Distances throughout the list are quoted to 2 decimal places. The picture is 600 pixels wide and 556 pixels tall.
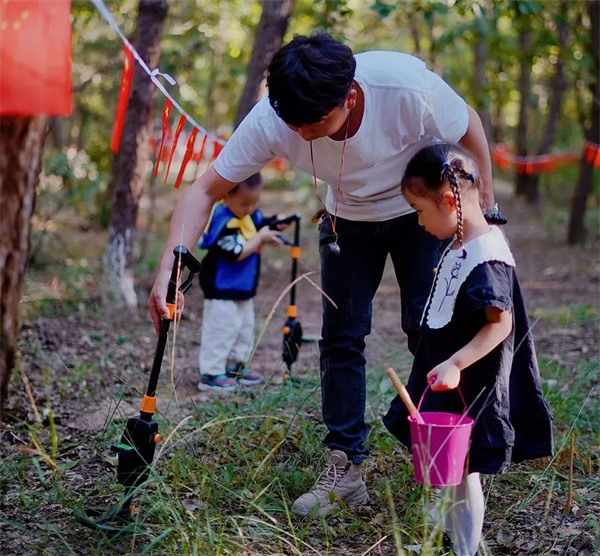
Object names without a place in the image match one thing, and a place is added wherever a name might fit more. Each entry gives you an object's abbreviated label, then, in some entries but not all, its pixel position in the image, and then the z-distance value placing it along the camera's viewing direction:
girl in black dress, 2.38
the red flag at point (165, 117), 3.56
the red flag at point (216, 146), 5.48
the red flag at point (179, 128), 3.69
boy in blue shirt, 4.82
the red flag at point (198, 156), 5.11
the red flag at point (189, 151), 3.75
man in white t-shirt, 2.45
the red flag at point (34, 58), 2.34
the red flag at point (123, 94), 3.63
